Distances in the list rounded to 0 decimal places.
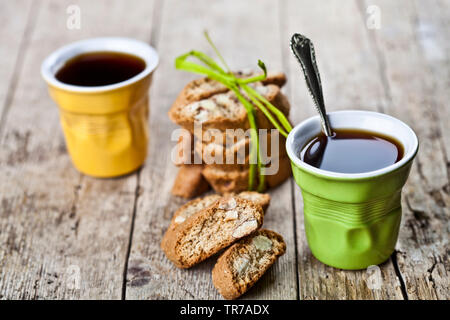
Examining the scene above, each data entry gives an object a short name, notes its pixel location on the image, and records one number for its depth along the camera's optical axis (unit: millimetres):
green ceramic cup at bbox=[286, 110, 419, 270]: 745
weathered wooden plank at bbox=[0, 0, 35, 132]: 974
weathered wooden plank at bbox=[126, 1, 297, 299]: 784
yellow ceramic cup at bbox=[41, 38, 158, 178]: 836
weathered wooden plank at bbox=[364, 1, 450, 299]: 787
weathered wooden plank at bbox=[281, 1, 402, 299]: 777
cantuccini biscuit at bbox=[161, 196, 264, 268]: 776
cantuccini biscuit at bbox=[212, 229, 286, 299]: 766
